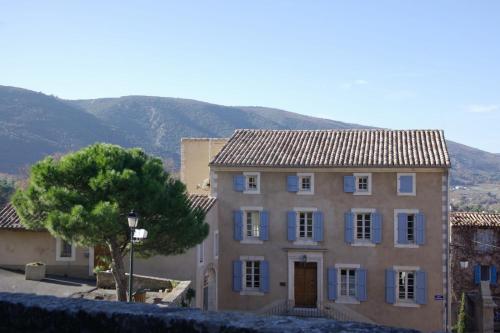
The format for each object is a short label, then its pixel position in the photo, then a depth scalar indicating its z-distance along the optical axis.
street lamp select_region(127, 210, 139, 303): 15.07
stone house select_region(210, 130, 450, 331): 26.95
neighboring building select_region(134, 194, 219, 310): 23.56
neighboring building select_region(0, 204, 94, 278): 23.84
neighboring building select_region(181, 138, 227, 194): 34.66
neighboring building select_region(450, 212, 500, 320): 35.06
